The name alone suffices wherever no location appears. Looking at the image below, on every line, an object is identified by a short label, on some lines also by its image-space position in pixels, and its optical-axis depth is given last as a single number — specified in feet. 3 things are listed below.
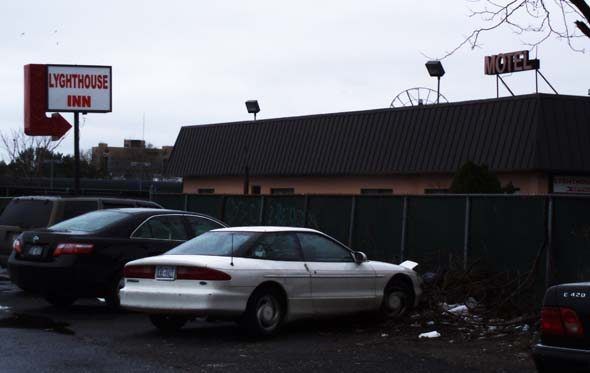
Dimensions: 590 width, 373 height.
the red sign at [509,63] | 96.84
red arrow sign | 89.30
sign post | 88.89
